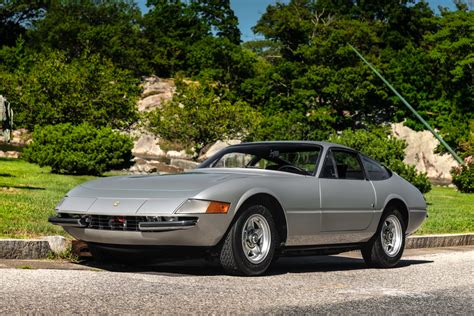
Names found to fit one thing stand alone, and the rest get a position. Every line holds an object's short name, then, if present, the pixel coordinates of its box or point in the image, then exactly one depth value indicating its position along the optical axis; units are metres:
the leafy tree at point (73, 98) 45.88
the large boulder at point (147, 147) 69.75
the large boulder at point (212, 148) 56.72
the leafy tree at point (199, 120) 49.25
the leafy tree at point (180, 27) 91.94
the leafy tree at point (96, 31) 84.00
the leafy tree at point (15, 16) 95.31
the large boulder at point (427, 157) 65.49
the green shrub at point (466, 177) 39.28
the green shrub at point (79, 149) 28.98
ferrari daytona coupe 7.18
